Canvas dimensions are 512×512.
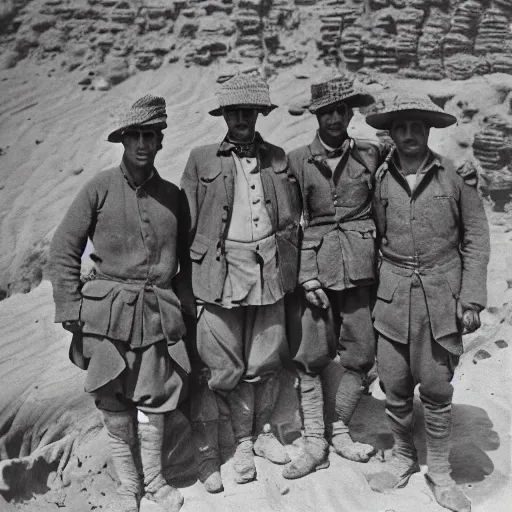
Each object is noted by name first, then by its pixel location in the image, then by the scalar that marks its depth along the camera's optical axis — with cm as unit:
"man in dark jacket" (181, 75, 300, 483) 362
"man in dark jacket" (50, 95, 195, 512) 344
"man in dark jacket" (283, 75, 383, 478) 373
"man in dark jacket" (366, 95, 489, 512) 353
